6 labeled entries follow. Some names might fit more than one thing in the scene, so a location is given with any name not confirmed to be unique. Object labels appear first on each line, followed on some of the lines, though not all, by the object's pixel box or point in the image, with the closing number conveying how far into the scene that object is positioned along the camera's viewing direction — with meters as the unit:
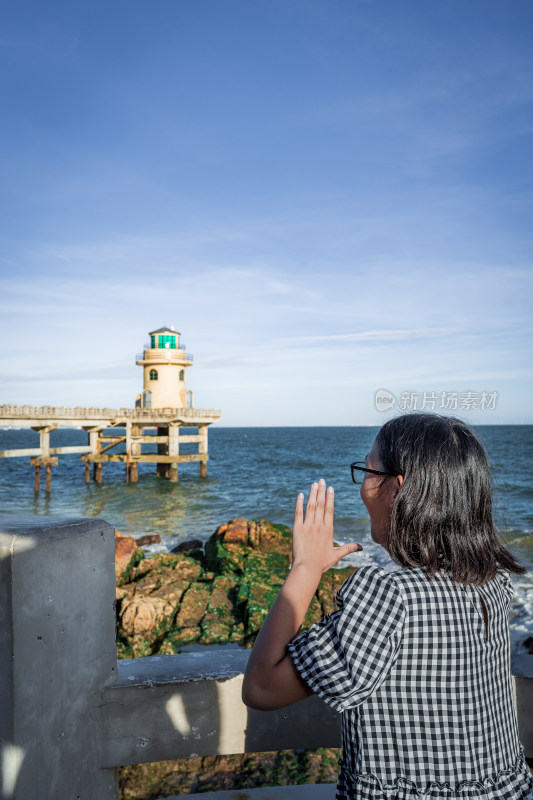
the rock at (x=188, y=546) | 14.22
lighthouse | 32.34
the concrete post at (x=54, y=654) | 1.46
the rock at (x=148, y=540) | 15.93
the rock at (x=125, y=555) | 9.14
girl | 1.17
